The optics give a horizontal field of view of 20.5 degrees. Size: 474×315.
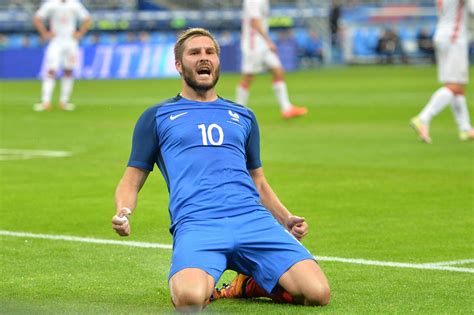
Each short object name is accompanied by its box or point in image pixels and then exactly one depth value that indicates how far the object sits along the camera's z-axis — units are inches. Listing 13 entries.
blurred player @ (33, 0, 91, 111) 1146.0
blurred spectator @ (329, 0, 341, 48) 2354.8
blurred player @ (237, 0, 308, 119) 961.5
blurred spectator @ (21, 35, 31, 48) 2024.2
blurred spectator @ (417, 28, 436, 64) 2241.5
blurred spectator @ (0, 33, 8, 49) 2031.3
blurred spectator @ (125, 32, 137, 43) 2158.6
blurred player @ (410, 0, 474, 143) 759.7
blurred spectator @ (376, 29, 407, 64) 2276.1
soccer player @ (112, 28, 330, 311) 300.8
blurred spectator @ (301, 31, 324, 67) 2272.4
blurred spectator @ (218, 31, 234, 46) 2140.6
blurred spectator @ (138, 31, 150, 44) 2134.4
